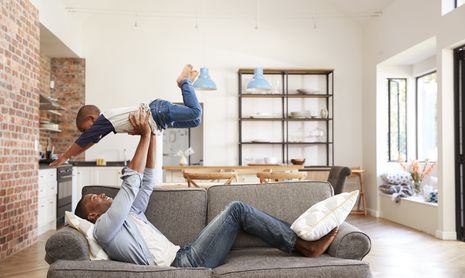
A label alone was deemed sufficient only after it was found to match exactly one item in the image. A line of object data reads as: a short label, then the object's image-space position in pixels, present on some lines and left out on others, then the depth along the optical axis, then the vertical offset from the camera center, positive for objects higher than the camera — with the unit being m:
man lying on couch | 2.82 -0.48
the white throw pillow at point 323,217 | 3.05 -0.43
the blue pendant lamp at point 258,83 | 7.78 +0.91
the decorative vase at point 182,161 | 8.23 -0.27
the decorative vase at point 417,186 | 8.12 -0.65
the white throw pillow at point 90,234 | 2.86 -0.49
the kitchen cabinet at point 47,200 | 6.70 -0.74
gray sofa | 2.73 -0.56
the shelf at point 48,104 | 7.78 +0.63
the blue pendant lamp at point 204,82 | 7.53 +0.89
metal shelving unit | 9.56 +0.59
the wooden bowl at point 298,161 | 7.86 -0.25
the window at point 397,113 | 9.20 +0.54
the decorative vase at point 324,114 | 9.59 +0.55
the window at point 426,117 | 8.64 +0.46
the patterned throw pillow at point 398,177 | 8.61 -0.55
